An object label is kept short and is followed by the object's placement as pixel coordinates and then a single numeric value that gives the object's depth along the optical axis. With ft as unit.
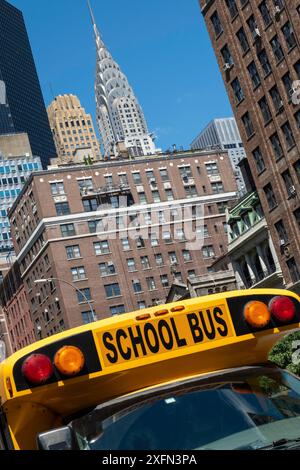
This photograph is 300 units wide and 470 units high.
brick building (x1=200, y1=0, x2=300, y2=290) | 156.76
